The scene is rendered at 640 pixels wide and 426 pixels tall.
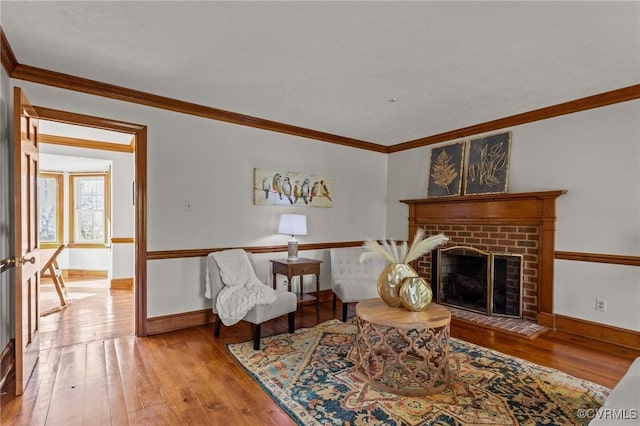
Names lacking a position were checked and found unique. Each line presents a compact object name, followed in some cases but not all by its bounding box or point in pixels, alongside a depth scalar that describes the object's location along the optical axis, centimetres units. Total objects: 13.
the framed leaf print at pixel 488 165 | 398
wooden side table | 378
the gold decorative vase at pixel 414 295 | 247
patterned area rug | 198
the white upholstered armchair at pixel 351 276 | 377
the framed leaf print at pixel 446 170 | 442
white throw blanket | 305
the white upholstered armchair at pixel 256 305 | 298
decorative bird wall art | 413
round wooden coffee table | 228
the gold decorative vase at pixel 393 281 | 257
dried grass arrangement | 260
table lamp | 401
